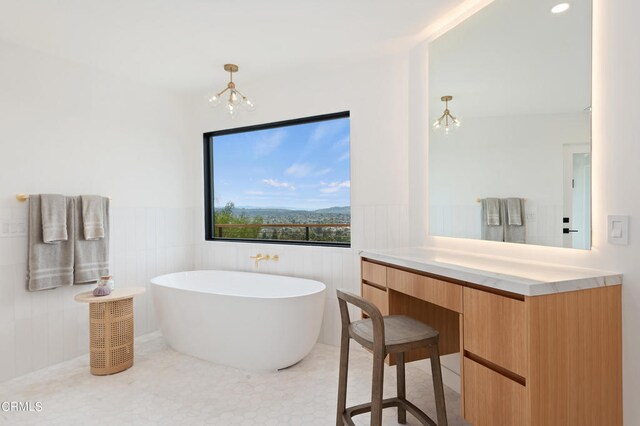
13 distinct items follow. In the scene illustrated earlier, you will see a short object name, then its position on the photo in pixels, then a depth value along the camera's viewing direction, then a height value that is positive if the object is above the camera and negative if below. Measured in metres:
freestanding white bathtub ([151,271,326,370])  2.62 -0.83
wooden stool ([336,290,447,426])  1.56 -0.60
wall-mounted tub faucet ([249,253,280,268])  3.52 -0.43
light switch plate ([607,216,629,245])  1.48 -0.07
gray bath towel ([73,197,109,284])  2.97 -0.34
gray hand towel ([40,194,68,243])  2.75 -0.03
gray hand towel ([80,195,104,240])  3.00 -0.03
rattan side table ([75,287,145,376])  2.73 -0.90
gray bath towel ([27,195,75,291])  2.72 -0.33
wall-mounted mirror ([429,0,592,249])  1.69 +0.47
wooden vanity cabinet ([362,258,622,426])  1.30 -0.55
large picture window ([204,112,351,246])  3.67 +0.32
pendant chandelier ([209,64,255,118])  3.21 +1.10
